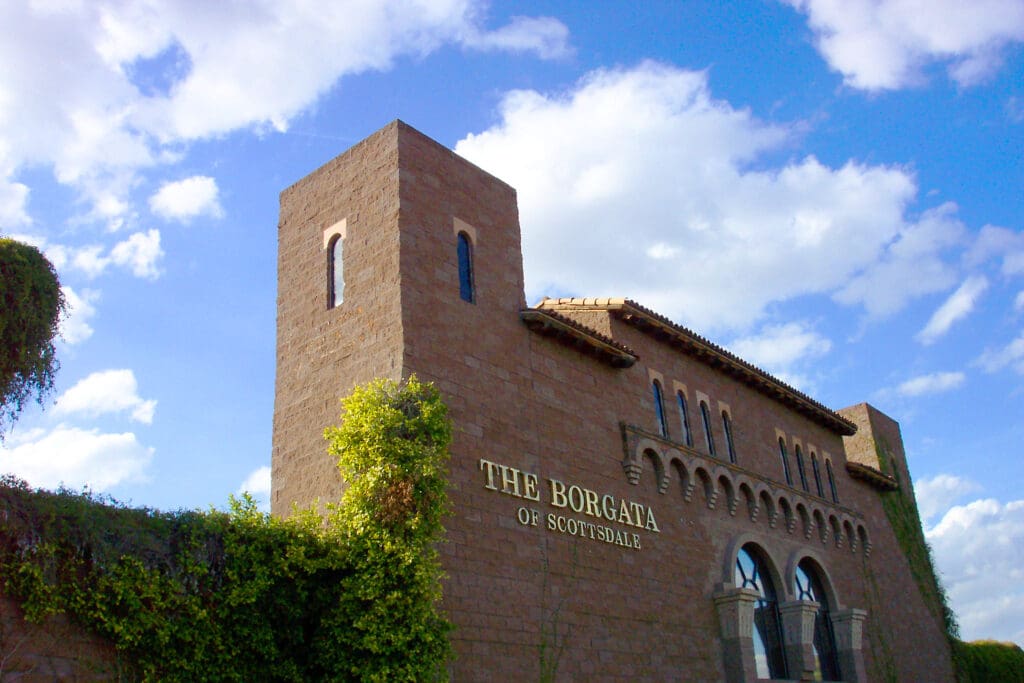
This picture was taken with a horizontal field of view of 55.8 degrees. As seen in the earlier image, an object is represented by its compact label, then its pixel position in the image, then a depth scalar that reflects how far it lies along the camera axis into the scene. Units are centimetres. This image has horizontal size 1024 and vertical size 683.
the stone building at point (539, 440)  1536
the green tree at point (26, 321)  1294
